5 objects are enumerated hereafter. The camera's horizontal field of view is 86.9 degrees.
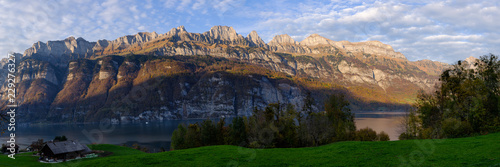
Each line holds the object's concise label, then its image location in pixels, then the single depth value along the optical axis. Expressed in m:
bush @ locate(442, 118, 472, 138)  39.00
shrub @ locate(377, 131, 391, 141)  54.67
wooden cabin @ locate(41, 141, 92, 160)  47.25
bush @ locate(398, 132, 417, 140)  51.19
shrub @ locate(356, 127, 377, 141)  52.12
